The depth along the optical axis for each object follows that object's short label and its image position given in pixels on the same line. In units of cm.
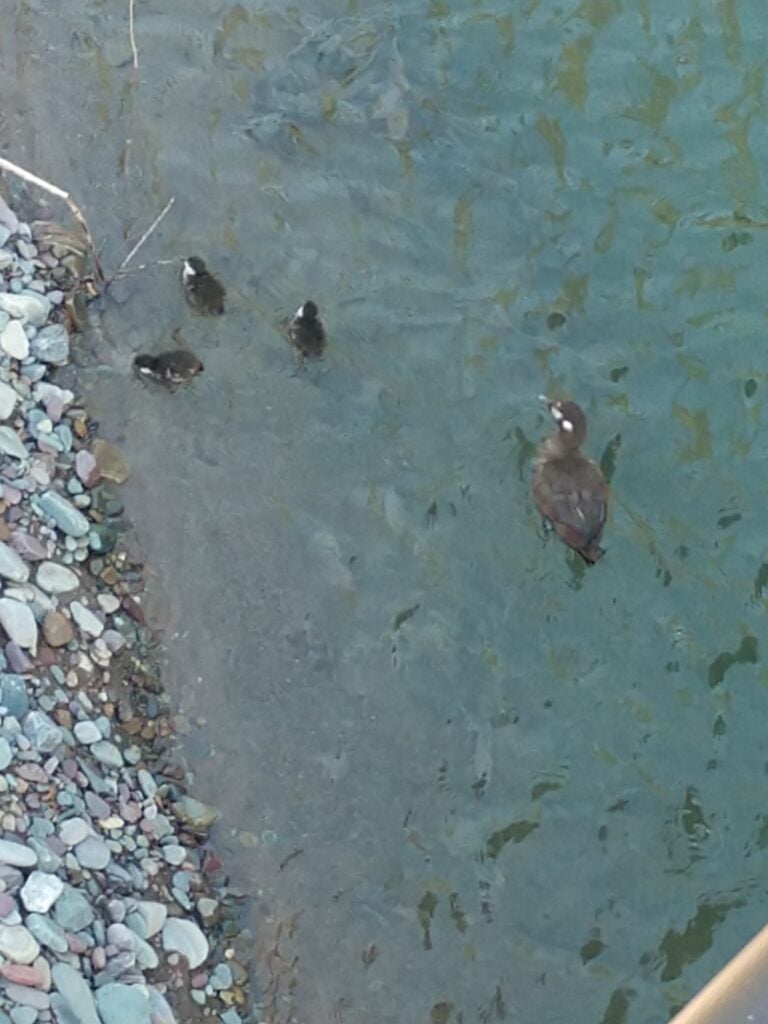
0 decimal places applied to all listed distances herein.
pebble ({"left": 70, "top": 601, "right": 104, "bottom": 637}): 612
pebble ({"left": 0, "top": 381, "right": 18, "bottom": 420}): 643
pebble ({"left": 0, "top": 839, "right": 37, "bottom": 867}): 503
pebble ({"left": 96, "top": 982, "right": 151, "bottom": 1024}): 507
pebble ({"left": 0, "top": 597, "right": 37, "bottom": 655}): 573
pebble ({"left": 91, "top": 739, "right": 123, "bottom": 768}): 586
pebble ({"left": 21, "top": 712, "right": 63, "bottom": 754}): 552
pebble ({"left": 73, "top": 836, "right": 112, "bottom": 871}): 543
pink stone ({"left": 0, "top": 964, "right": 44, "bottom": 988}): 476
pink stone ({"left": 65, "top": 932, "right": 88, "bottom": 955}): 511
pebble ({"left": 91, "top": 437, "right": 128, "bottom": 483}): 678
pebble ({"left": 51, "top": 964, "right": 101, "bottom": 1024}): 488
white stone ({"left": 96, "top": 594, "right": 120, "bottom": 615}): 635
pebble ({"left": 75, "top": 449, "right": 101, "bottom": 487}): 668
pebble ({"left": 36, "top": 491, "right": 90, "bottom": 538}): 630
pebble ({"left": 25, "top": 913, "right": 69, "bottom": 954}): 496
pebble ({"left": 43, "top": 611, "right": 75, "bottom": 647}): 591
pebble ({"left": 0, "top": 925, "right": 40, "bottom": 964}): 481
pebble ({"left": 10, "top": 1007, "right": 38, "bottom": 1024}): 468
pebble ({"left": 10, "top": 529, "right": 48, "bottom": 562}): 607
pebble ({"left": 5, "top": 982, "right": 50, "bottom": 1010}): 474
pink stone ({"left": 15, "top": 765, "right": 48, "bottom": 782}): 541
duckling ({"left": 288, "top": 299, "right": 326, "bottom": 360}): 711
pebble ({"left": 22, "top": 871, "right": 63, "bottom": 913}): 501
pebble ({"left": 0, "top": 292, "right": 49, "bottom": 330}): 684
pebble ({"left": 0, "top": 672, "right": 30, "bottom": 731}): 553
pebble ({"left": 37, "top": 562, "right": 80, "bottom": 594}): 609
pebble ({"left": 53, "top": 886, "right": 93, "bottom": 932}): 513
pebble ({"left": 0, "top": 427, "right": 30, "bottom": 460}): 632
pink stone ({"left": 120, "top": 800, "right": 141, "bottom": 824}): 579
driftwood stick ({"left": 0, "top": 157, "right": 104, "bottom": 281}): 599
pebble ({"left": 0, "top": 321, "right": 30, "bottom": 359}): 671
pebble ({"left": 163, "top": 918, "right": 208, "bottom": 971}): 558
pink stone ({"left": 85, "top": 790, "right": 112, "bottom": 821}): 564
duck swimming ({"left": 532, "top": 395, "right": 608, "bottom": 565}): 662
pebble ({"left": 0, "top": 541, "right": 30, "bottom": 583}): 588
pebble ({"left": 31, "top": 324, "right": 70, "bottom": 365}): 691
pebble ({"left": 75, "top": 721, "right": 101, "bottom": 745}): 581
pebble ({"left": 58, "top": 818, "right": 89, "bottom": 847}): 541
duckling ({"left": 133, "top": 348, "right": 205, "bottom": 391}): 704
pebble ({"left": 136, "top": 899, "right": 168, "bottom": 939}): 552
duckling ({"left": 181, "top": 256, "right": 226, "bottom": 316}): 723
